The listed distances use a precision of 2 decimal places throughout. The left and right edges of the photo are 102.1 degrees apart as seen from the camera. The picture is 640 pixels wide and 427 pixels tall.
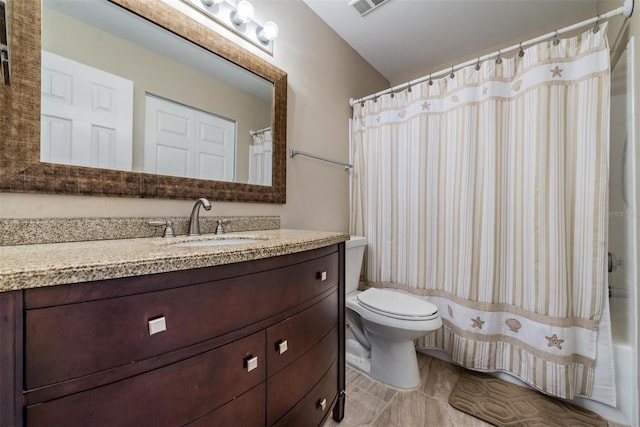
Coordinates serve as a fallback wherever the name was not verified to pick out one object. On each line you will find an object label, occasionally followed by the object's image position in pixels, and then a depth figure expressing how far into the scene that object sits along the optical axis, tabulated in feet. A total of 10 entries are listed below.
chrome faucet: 3.70
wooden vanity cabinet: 1.47
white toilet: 4.67
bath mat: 4.20
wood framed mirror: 2.60
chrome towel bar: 5.48
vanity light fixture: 4.06
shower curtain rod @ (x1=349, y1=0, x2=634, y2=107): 3.88
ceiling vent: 5.56
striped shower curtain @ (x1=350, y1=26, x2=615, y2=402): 4.33
